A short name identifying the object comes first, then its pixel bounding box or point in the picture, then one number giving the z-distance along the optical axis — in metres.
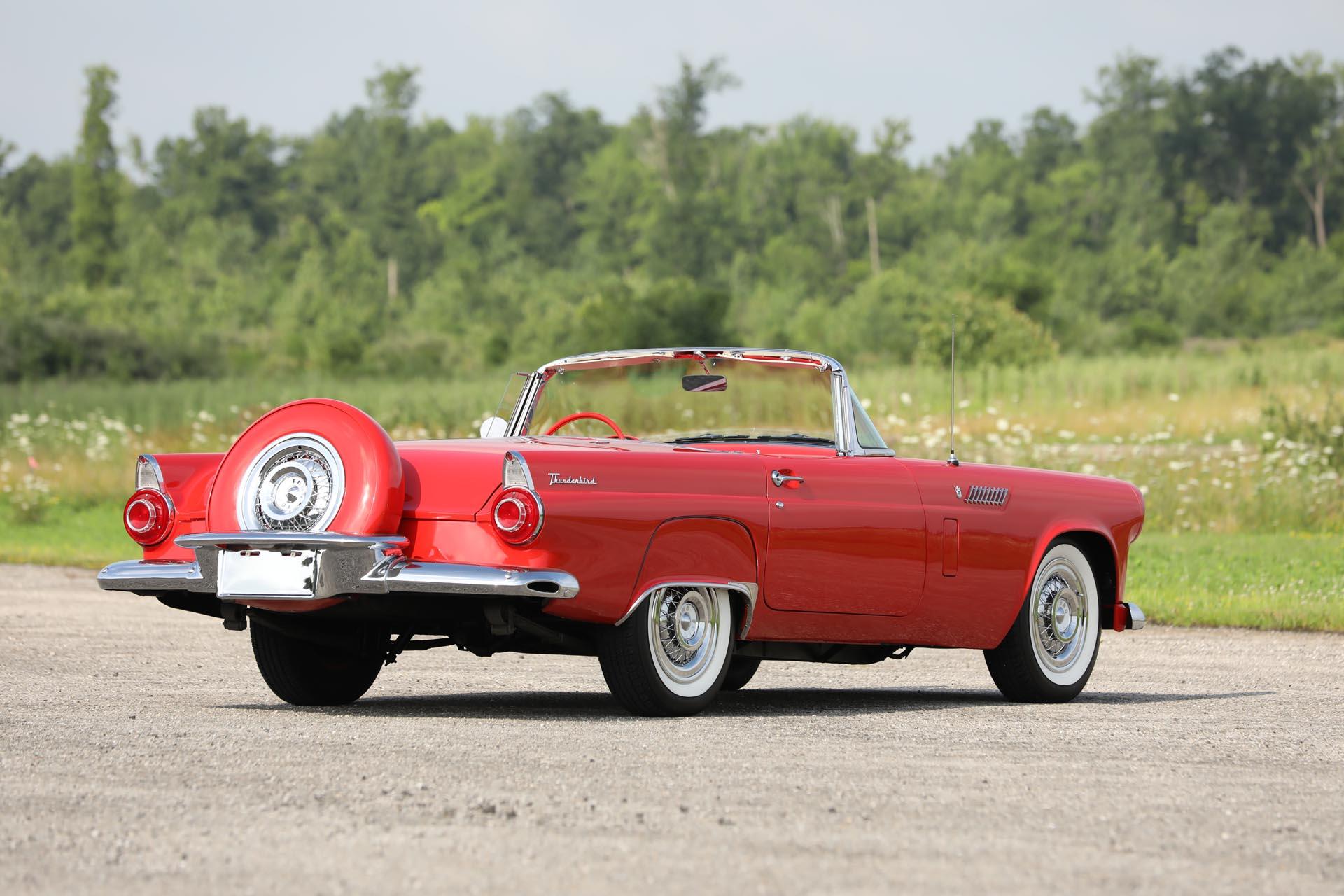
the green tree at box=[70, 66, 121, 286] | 197.12
